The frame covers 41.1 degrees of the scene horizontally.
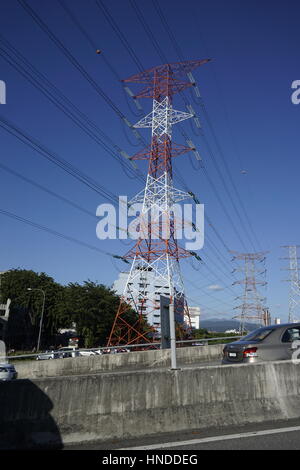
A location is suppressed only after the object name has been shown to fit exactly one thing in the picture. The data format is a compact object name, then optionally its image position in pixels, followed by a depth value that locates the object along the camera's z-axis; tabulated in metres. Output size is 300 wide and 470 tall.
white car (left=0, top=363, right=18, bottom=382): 16.94
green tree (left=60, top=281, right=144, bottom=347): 53.44
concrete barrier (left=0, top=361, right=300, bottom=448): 5.80
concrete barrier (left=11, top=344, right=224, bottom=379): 19.92
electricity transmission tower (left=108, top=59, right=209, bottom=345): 28.70
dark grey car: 9.62
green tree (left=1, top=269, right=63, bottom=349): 63.41
